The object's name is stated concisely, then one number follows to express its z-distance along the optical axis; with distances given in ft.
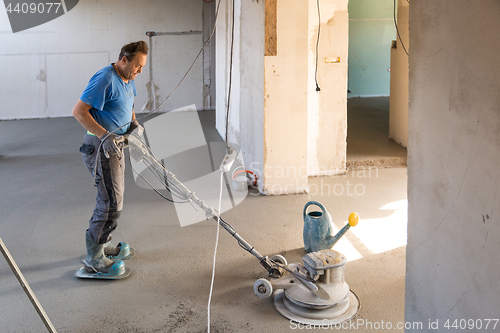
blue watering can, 11.31
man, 9.80
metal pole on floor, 6.35
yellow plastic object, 10.40
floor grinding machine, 9.15
